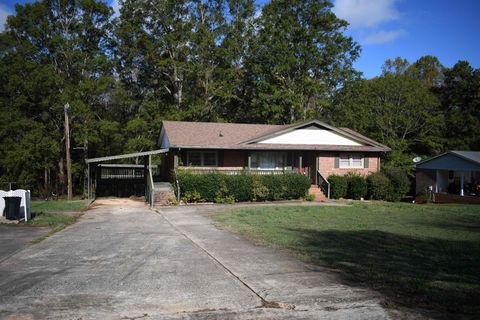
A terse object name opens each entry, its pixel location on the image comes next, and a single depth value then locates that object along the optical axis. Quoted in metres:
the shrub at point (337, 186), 26.75
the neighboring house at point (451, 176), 32.75
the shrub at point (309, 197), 25.61
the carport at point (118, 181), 31.55
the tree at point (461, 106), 43.38
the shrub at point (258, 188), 24.27
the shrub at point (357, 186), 26.97
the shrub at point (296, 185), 25.14
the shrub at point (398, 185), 27.92
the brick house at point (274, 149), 27.17
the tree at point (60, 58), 34.22
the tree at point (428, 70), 60.03
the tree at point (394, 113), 42.59
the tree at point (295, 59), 41.06
